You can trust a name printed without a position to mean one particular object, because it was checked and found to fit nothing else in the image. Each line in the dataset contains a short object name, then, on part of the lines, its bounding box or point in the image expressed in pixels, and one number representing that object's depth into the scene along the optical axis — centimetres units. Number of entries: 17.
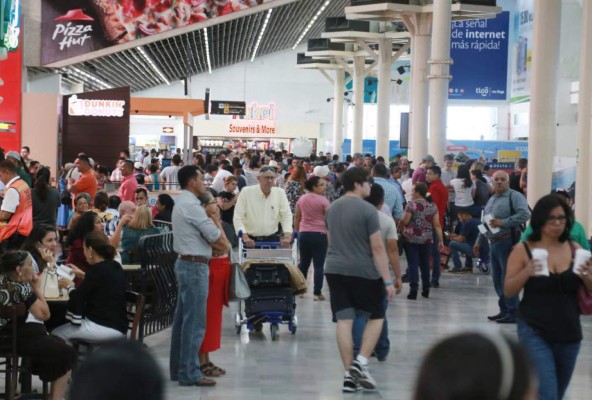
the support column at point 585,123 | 1925
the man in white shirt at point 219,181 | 1970
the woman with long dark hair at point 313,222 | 1320
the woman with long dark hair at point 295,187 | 1652
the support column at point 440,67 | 2633
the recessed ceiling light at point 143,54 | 4377
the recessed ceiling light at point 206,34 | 4334
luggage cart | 1097
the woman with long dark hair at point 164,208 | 1338
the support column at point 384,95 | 4472
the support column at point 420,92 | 3120
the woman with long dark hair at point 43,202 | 1466
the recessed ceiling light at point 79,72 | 4334
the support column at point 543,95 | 2061
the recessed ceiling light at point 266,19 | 4274
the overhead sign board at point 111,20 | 2956
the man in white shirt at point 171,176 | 2392
